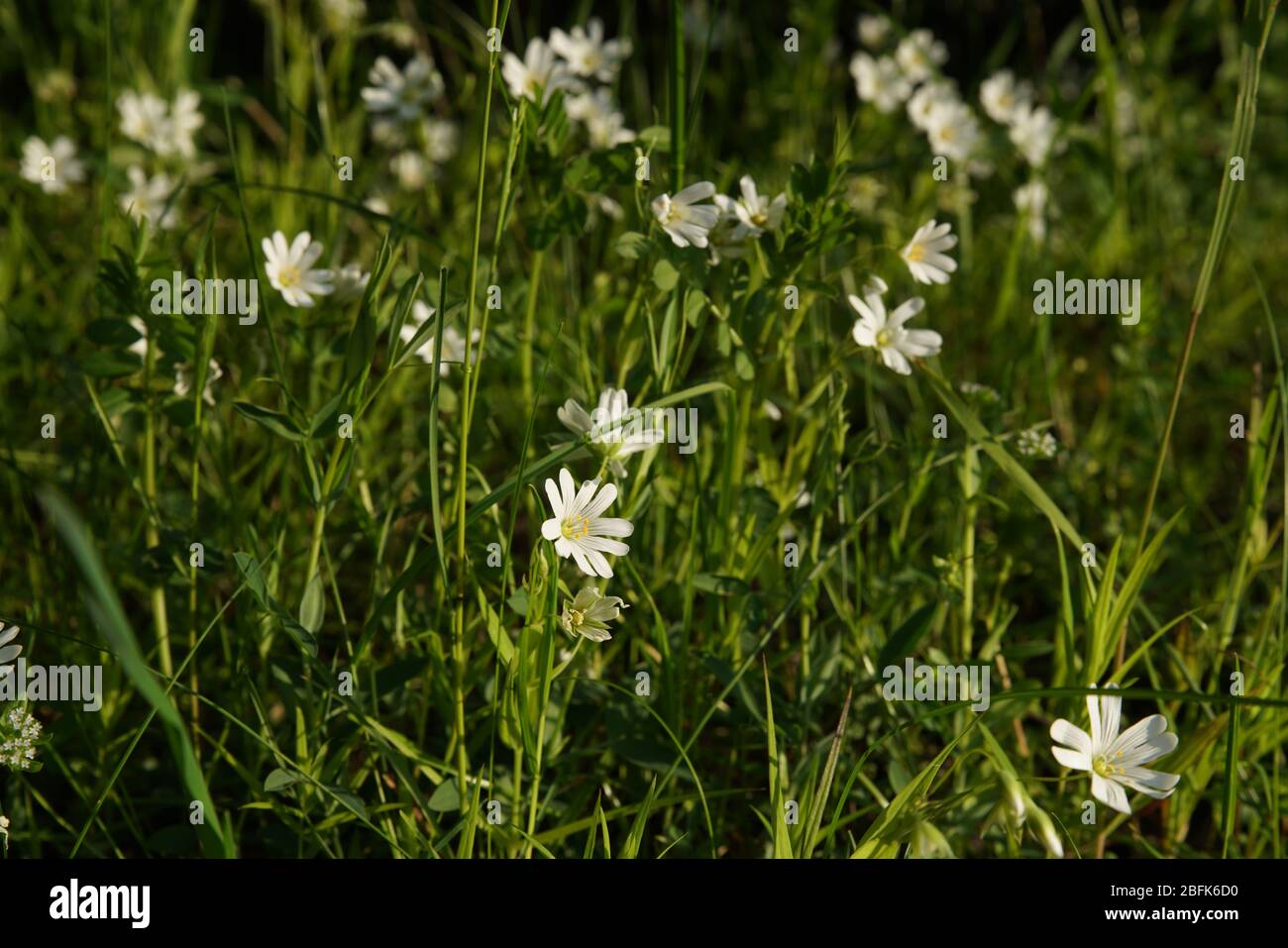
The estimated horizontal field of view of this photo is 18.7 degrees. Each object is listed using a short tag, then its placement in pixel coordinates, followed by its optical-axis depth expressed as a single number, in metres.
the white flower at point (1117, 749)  0.82
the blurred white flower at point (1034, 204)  1.03
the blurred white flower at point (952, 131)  1.02
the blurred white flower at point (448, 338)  0.91
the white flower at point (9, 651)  0.83
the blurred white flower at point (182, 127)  1.05
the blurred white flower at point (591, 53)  0.98
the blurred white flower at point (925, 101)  1.02
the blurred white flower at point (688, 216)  0.87
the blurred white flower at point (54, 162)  1.02
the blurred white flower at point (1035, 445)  0.90
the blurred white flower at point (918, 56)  1.08
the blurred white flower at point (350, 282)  0.90
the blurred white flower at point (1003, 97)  1.06
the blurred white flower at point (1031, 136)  1.05
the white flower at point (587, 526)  0.83
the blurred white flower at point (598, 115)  0.99
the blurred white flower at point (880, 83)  1.07
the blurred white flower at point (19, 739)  0.83
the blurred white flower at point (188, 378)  0.89
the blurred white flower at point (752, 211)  0.88
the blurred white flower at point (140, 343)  0.91
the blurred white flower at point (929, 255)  0.90
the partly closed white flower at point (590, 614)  0.83
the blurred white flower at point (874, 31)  1.22
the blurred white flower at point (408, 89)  0.98
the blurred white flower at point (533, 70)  0.95
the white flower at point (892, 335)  0.88
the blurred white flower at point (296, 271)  0.89
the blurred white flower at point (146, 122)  1.06
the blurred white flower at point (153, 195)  1.02
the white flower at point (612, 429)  0.84
